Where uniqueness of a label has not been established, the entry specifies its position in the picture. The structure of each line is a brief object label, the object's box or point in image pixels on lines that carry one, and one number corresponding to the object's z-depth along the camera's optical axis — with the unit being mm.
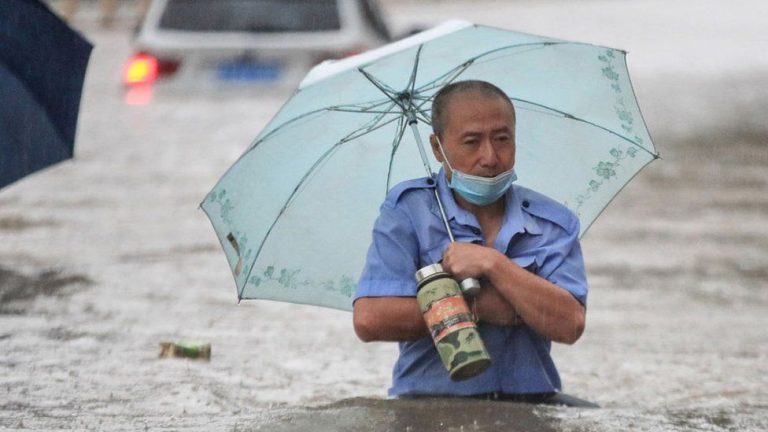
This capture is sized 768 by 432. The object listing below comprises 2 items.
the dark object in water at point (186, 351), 13273
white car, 25547
